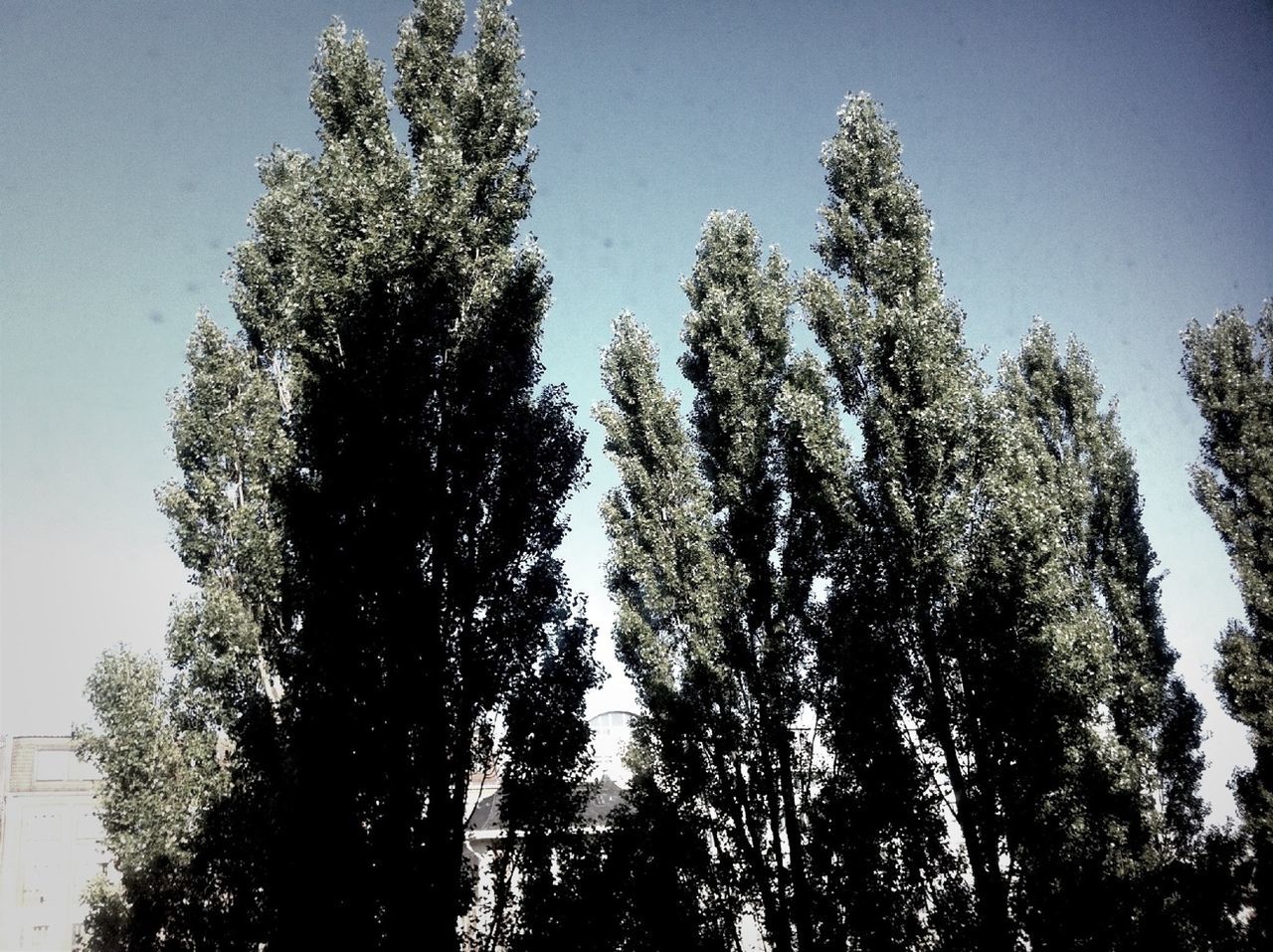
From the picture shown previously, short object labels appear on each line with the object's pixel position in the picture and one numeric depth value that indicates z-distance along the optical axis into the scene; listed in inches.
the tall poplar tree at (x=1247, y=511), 638.5
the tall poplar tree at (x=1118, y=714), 435.5
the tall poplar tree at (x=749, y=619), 424.2
